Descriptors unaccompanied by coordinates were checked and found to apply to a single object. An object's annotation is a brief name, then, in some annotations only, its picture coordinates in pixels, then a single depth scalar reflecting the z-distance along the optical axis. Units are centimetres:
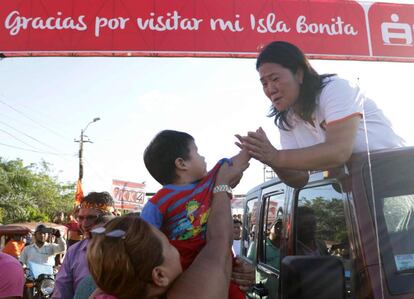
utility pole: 2976
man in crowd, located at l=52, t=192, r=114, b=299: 329
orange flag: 1101
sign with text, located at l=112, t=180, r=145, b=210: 2280
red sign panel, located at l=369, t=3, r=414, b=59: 587
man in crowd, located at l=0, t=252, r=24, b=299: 307
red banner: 553
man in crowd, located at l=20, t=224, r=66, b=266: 803
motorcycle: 650
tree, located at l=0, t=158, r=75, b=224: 3008
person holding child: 123
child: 161
